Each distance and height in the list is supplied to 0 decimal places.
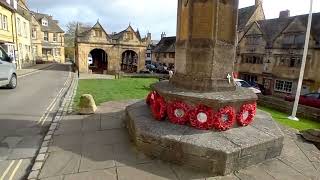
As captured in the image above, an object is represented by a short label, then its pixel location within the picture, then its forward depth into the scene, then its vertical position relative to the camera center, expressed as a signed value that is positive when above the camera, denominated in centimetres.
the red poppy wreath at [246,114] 616 -124
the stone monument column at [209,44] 645 +58
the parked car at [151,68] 5019 -80
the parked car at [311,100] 1750 -236
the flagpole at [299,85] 1266 -94
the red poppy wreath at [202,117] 577 -125
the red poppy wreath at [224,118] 576 -126
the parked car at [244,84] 1943 -145
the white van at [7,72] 1274 -59
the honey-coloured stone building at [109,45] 3709 +292
